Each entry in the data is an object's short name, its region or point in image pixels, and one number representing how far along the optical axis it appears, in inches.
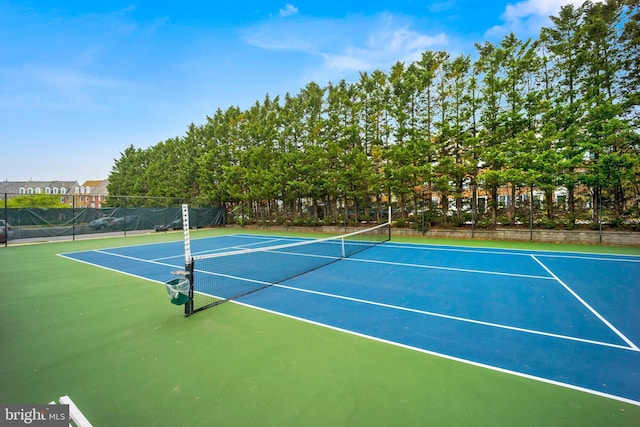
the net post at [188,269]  197.2
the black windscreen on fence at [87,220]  636.7
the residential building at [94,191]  2571.6
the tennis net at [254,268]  256.4
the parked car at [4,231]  599.5
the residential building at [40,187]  2476.6
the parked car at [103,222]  753.0
